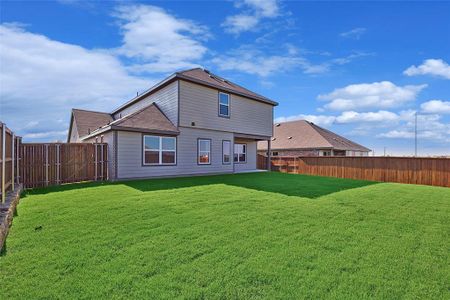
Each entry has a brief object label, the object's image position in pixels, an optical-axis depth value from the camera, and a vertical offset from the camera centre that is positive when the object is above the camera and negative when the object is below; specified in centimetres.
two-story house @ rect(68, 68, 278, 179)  1219 +131
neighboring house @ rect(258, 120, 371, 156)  2384 +92
